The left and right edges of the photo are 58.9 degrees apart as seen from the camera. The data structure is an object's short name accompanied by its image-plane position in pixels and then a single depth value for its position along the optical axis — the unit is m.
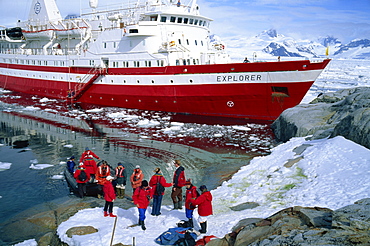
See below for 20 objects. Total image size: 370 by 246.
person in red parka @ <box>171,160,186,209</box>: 9.27
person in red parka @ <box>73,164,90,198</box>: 10.55
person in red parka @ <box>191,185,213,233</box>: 7.51
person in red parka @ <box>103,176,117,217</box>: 8.67
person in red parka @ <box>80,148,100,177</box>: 11.24
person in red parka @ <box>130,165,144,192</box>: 9.59
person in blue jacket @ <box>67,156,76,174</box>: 12.14
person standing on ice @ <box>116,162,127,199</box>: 10.85
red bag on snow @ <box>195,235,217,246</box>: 7.09
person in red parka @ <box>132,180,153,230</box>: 8.03
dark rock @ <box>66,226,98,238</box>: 7.93
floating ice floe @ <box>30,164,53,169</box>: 13.93
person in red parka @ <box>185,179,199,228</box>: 7.81
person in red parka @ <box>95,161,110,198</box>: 10.20
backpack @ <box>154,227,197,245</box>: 7.20
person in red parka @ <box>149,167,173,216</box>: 8.76
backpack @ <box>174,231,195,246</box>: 7.04
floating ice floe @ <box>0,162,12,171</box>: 13.97
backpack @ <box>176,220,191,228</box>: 7.92
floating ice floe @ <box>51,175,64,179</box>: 12.75
